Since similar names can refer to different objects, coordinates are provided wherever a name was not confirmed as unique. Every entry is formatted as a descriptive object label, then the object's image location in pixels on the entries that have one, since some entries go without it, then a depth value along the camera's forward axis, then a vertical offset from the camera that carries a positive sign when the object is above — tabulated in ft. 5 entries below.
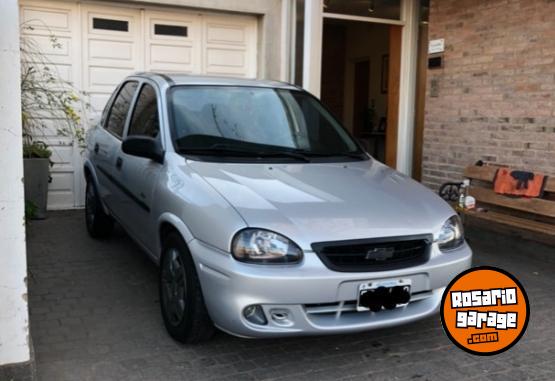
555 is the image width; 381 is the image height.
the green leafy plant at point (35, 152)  24.08 -1.71
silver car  10.77 -2.03
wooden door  29.76 +1.12
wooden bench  19.34 -3.19
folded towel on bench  19.98 -2.11
